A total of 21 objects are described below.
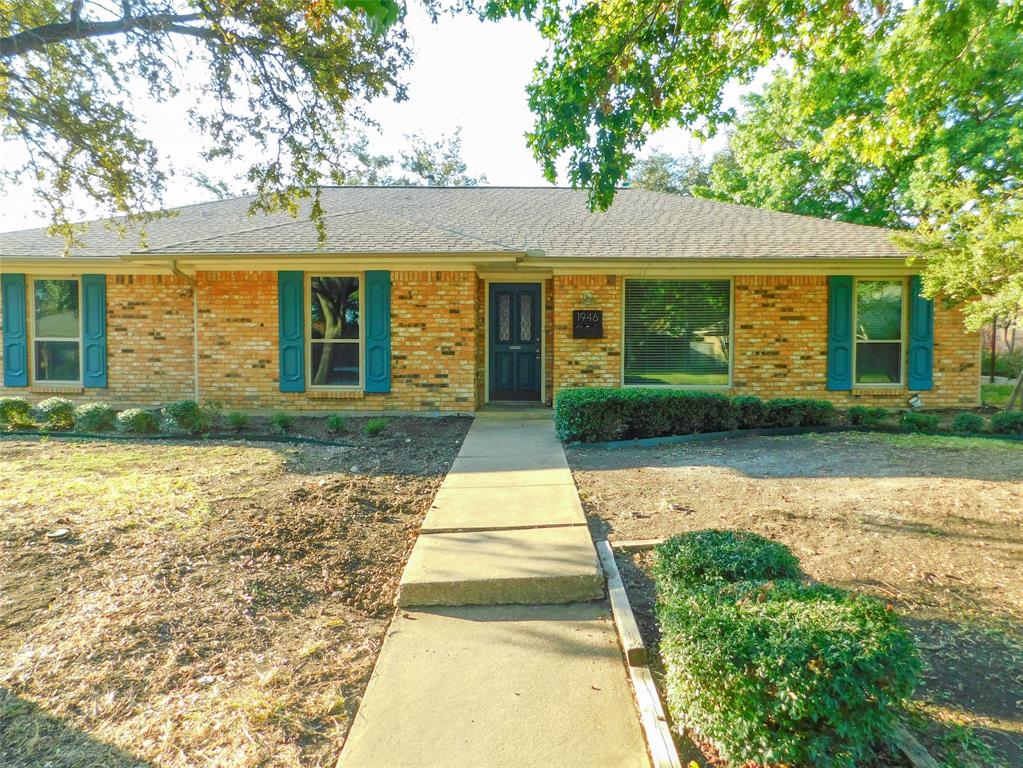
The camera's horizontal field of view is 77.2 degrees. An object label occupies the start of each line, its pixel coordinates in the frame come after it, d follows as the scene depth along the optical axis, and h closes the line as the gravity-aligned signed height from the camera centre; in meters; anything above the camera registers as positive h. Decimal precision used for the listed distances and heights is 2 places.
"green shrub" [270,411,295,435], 9.12 -0.89
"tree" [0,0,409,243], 6.17 +2.95
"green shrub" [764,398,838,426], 9.23 -0.71
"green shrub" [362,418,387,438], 8.87 -0.92
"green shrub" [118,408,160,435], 9.12 -0.89
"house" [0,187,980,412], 10.61 +0.75
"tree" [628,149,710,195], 36.19 +11.03
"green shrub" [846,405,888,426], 9.66 -0.78
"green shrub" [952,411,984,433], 9.25 -0.85
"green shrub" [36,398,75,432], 9.48 -0.80
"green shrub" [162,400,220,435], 9.09 -0.81
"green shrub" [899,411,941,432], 9.27 -0.84
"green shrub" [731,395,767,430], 9.02 -0.68
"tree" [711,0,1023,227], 6.00 +4.84
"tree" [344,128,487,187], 33.72 +10.42
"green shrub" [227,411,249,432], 9.31 -0.88
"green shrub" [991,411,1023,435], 9.06 -0.83
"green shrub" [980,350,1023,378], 19.85 +0.01
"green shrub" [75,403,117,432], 9.32 -0.84
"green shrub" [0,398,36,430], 9.55 -0.83
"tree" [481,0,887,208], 5.35 +2.85
